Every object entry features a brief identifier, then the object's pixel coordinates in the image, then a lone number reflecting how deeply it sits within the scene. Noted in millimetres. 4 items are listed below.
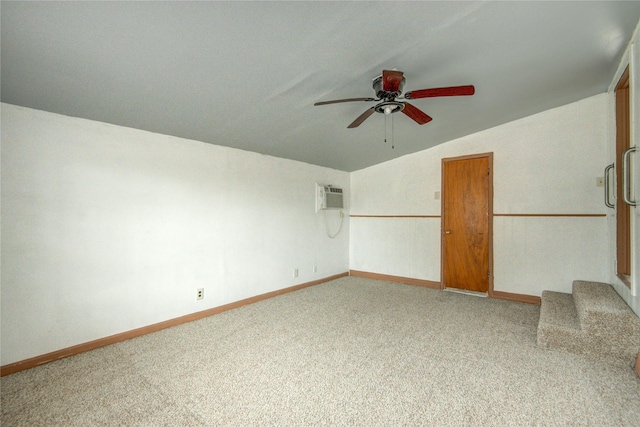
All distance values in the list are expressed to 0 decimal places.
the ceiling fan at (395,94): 1991
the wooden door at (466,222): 4137
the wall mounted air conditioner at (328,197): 4750
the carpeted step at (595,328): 2180
